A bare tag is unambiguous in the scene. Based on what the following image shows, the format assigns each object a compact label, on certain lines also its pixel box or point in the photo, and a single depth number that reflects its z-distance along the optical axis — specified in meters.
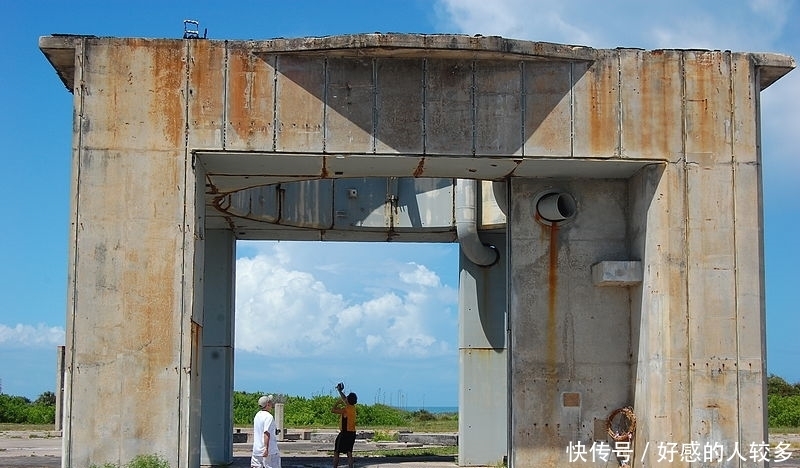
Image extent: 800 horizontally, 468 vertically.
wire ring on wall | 17.05
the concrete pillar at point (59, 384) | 30.62
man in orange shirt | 19.70
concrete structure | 15.77
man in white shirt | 15.30
